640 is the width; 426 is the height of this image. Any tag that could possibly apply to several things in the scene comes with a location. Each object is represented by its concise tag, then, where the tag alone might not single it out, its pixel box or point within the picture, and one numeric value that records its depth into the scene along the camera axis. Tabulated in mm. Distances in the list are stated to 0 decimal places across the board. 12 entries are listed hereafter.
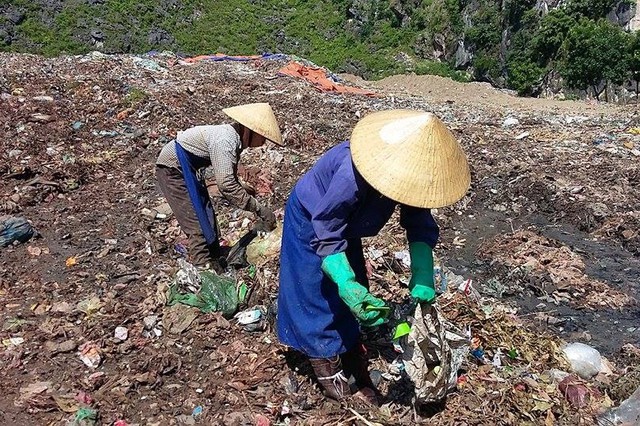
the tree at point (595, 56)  20172
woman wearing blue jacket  1747
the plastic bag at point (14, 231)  4137
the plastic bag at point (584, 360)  2777
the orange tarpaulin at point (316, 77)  10582
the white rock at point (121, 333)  3008
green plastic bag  3152
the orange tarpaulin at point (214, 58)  12566
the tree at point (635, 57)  19844
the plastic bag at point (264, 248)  3588
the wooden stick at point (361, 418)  2303
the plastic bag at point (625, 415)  2383
